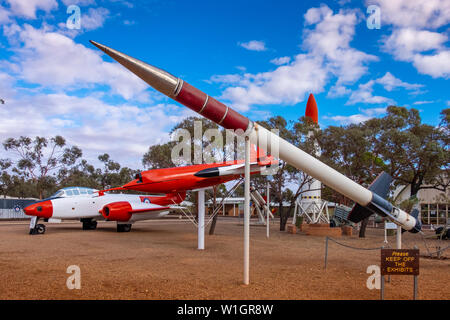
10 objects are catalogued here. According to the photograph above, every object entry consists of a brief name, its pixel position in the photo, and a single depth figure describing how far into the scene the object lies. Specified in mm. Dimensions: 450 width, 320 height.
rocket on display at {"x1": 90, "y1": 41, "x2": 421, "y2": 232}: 6355
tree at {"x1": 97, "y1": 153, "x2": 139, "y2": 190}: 45375
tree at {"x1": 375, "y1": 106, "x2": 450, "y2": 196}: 20453
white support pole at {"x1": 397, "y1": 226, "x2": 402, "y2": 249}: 10117
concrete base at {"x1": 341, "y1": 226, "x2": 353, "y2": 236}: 23259
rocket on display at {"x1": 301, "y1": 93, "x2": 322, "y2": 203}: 26750
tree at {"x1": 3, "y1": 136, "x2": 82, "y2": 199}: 39406
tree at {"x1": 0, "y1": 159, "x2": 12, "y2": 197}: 40844
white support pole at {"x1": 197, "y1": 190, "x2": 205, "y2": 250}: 13028
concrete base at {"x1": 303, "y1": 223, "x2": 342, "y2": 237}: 22641
